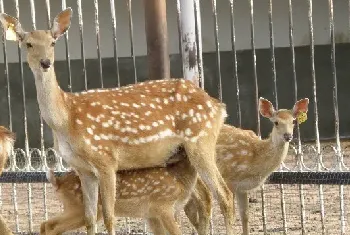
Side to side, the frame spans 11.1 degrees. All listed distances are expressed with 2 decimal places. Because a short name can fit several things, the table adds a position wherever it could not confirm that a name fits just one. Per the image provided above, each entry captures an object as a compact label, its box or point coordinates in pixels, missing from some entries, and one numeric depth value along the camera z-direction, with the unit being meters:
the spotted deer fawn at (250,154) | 15.43
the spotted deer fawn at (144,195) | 14.73
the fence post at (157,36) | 16.82
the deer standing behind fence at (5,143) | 14.73
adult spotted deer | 13.88
